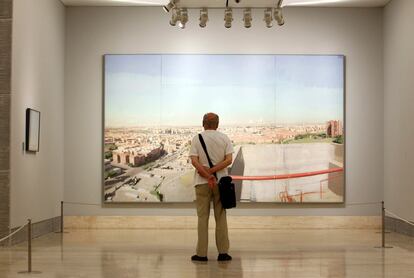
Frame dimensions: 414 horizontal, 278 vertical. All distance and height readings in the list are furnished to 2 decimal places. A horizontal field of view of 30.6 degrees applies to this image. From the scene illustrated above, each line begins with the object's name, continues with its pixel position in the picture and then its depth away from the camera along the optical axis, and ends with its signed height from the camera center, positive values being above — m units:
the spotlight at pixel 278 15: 15.37 +2.70
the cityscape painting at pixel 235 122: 17.83 +0.60
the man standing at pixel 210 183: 11.04 -0.53
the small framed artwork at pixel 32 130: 14.21 +0.30
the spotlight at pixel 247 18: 15.43 +2.65
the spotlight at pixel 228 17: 15.35 +2.63
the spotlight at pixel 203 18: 15.70 +2.68
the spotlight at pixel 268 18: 15.59 +2.66
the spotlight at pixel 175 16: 15.49 +2.72
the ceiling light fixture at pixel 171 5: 14.96 +2.83
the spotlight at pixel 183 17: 15.78 +2.71
